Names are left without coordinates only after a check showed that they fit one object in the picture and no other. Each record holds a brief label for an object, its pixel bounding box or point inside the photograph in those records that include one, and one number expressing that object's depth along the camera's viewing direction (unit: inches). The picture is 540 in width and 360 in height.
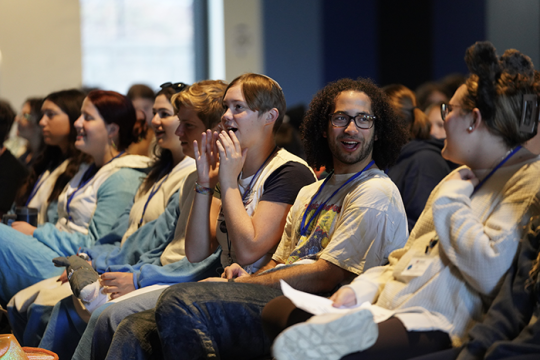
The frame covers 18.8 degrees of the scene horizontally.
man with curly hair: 192.9
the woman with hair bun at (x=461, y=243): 180.4
